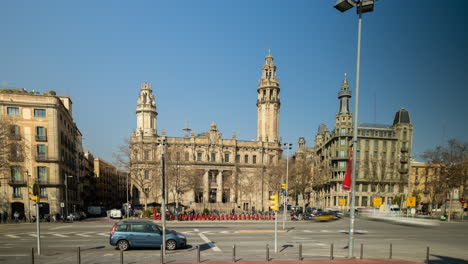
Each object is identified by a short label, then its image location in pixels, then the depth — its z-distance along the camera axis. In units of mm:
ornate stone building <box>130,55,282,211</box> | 65250
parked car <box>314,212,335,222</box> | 36969
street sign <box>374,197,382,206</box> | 45869
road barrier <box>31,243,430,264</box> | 12492
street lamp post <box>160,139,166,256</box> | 12938
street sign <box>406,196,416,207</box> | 36556
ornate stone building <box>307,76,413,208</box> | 62625
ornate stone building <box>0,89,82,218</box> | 38781
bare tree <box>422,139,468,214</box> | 41906
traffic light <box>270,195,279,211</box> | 15320
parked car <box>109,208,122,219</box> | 39822
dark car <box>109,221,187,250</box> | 15758
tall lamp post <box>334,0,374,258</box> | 10031
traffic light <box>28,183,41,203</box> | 14832
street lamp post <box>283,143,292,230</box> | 24922
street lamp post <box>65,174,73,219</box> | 42241
